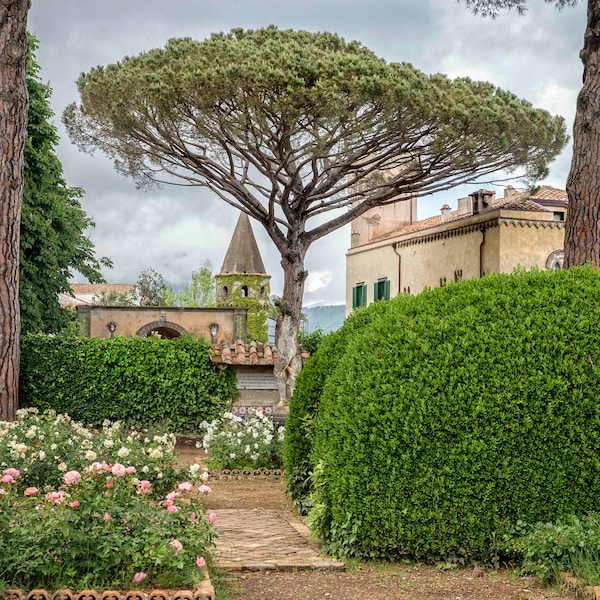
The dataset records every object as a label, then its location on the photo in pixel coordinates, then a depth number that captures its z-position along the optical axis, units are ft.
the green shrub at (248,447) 41.15
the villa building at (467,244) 89.76
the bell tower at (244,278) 168.76
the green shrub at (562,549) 17.47
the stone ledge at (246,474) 39.42
